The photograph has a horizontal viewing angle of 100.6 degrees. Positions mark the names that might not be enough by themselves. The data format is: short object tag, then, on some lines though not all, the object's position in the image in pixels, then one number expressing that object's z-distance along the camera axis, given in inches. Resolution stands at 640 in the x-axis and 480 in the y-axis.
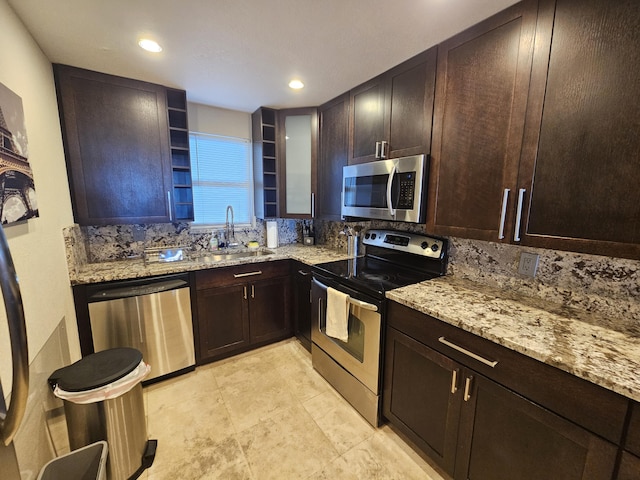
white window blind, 110.4
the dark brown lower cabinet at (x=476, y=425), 36.8
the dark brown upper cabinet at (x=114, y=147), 76.1
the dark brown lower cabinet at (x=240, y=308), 90.0
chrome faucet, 114.3
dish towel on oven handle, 72.0
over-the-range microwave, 67.0
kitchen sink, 100.5
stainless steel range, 66.5
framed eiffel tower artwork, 42.7
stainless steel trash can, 51.8
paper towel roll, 119.1
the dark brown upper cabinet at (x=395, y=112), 65.9
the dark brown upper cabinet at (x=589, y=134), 39.0
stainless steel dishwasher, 74.9
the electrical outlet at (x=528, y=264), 58.8
